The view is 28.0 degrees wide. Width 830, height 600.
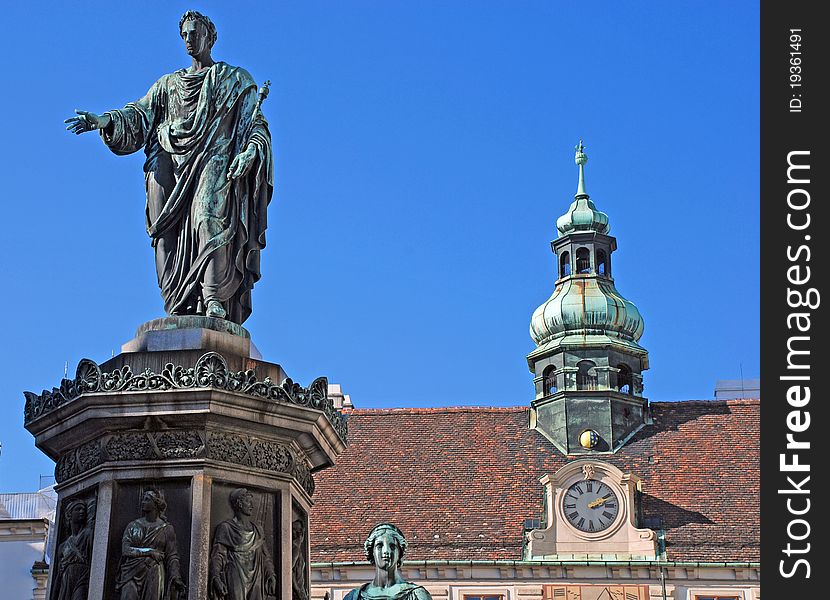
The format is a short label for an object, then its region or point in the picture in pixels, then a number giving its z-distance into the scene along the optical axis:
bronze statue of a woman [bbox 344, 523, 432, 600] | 9.68
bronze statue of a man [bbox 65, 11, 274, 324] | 10.91
